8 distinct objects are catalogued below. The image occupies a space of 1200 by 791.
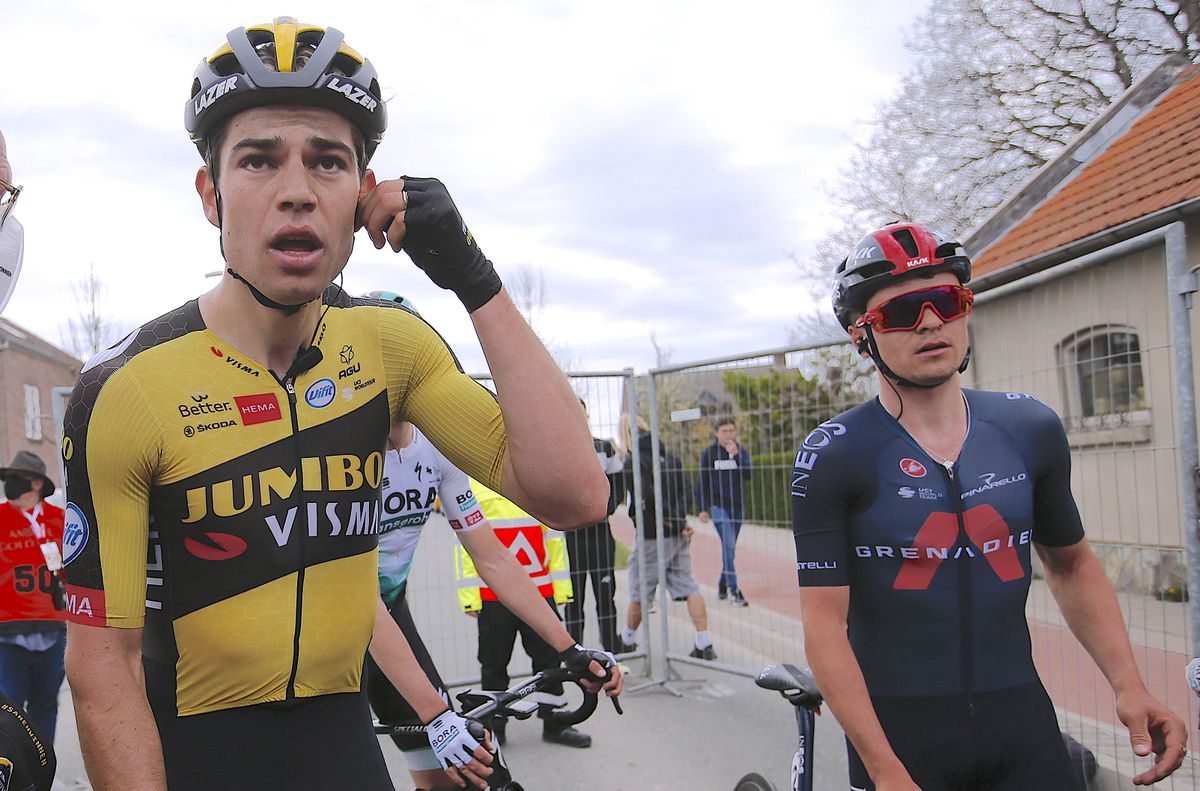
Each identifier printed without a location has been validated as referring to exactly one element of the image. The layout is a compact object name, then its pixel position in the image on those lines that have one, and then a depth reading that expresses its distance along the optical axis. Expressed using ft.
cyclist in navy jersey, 7.85
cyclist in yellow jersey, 5.30
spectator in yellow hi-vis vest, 20.38
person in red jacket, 17.93
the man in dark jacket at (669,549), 25.18
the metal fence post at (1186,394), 11.42
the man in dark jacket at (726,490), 21.93
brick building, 115.76
